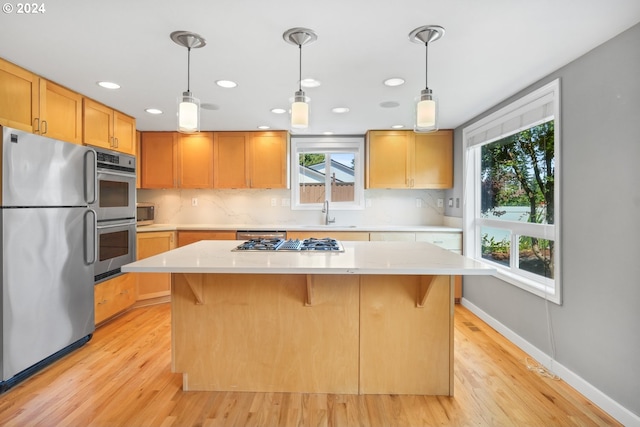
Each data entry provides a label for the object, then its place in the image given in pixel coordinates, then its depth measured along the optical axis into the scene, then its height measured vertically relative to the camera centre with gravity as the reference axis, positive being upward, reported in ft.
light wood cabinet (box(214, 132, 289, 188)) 13.89 +2.21
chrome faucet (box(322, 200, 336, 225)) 14.60 -0.10
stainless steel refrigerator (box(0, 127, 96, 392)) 6.90 -0.91
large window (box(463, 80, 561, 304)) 7.96 +0.62
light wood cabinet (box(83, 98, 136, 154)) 9.89 +2.71
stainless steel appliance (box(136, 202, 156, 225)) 13.11 -0.05
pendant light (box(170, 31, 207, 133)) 5.81 +1.77
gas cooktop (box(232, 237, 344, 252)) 6.94 -0.73
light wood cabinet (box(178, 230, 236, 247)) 13.14 -0.91
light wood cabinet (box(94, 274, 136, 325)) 9.89 -2.67
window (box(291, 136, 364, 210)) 14.90 +1.74
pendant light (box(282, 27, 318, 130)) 5.97 +1.95
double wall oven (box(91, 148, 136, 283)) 9.93 +0.02
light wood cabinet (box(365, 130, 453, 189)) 13.66 +2.16
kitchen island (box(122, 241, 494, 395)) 6.59 -2.38
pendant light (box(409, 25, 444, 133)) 5.71 +1.83
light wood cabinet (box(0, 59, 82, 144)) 7.41 +2.62
